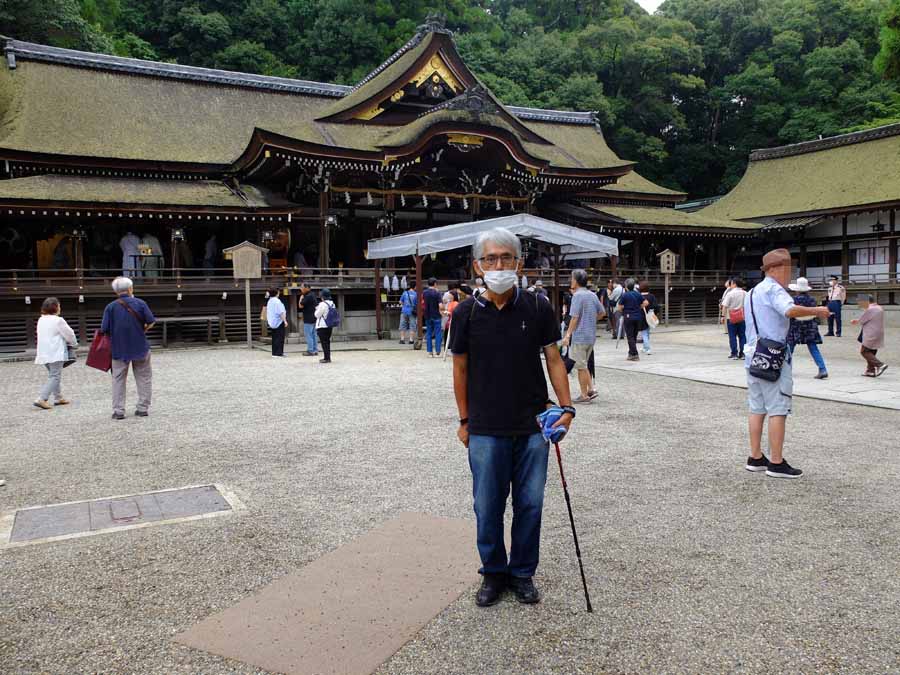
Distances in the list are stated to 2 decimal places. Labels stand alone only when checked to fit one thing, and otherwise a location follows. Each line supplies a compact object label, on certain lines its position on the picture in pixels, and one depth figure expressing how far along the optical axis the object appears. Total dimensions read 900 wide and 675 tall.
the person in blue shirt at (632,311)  12.28
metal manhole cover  3.99
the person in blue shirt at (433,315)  13.59
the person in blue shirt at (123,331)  7.36
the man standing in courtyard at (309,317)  13.95
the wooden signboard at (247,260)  15.11
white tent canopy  15.45
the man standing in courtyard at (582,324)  7.96
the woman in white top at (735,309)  12.19
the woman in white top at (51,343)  8.07
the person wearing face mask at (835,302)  16.88
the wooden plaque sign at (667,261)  22.38
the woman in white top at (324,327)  12.66
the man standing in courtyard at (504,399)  2.99
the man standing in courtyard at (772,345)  4.88
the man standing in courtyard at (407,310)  16.42
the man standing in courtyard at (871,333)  9.83
